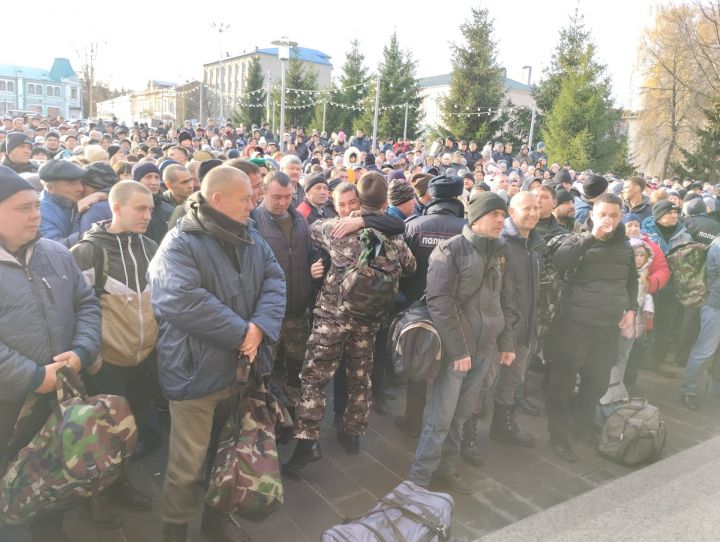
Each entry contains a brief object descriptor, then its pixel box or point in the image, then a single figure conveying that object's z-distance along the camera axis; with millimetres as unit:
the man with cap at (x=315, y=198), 4945
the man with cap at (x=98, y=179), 4062
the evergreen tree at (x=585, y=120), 26688
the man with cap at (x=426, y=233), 4250
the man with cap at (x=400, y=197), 4582
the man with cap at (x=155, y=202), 4367
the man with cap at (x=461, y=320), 3404
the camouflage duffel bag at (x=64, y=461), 2301
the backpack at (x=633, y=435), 4020
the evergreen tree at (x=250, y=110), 38594
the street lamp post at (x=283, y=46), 15241
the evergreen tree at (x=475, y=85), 29609
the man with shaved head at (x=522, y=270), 3922
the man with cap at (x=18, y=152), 6793
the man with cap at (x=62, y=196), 3793
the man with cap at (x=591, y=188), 5098
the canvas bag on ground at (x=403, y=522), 2461
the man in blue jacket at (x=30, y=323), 2402
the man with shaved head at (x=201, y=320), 2594
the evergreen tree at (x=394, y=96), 32344
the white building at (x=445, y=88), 50625
